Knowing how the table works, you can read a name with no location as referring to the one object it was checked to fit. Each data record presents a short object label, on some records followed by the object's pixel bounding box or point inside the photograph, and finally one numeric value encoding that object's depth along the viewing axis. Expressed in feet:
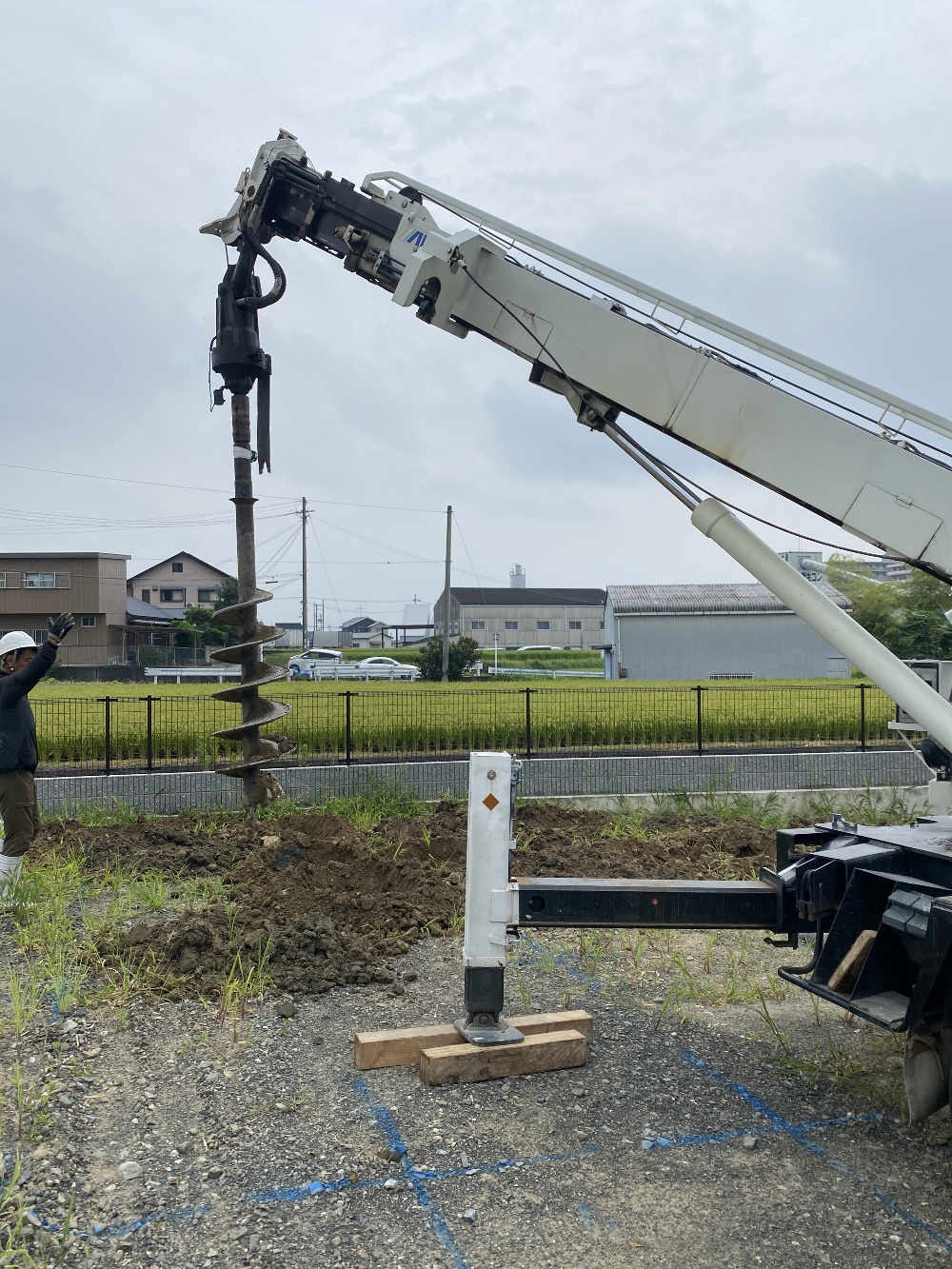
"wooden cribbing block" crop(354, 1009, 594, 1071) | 16.97
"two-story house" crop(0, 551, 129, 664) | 173.06
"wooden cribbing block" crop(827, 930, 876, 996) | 14.65
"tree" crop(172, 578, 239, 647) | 178.09
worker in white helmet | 26.37
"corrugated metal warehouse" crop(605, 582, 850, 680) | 122.72
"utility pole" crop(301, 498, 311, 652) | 198.29
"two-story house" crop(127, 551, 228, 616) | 253.65
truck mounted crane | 14.58
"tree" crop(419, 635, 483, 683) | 117.91
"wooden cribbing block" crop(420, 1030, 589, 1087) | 16.35
